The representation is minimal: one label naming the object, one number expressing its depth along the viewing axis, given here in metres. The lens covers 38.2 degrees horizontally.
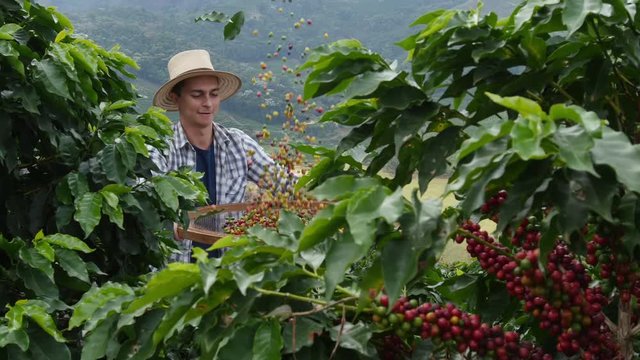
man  4.94
